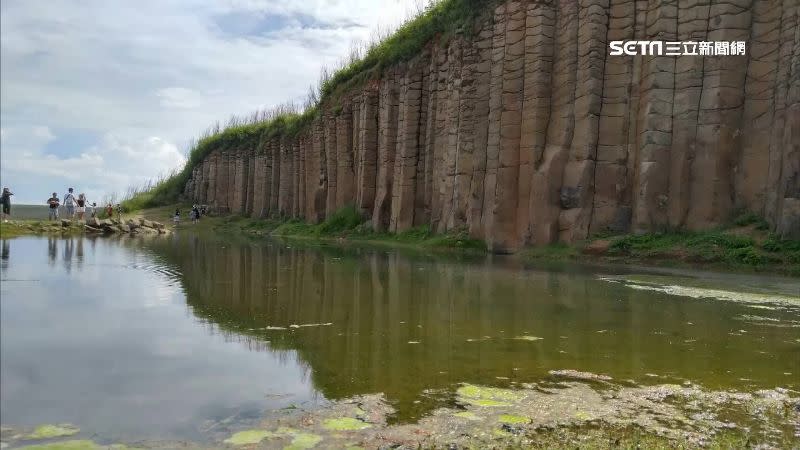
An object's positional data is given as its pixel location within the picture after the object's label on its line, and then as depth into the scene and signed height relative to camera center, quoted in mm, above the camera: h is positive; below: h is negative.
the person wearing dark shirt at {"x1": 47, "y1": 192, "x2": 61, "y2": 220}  26781 +492
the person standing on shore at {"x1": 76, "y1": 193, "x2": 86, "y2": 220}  30016 +663
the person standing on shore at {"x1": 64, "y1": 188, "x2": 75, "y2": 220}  29219 +644
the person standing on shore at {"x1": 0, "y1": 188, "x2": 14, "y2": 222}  23594 +539
